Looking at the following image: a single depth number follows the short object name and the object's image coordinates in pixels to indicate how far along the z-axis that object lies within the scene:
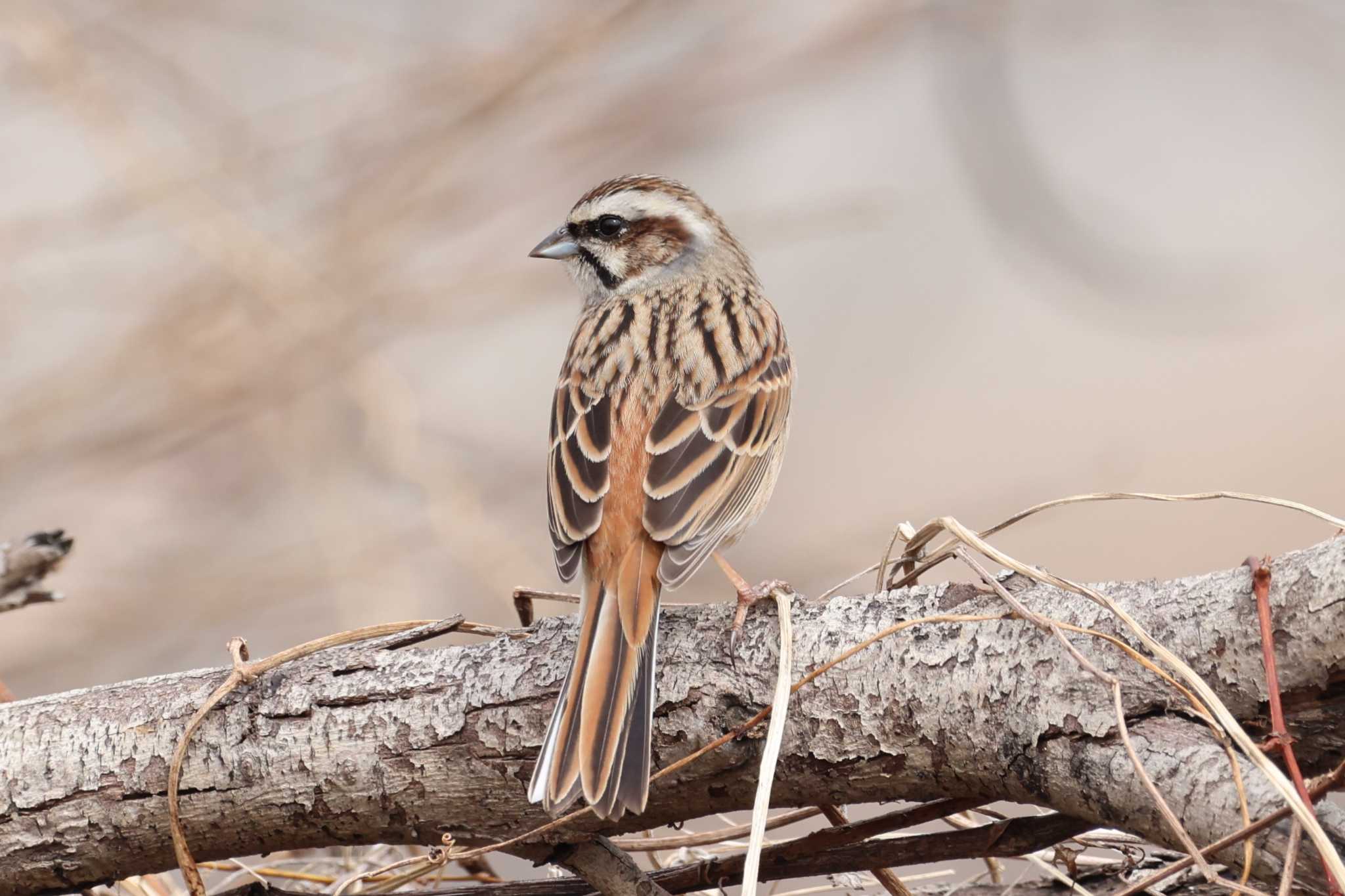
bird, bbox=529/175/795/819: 4.78
